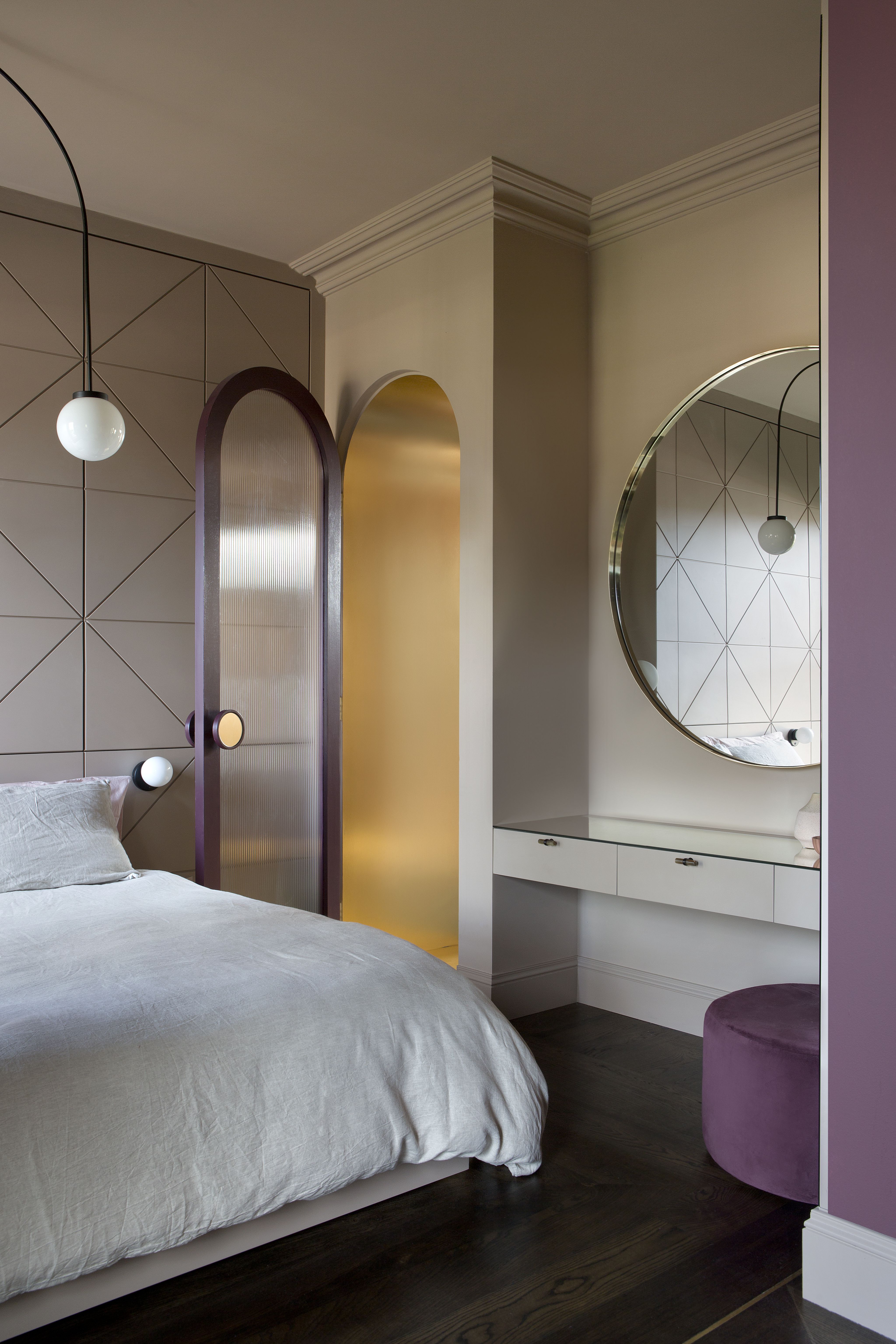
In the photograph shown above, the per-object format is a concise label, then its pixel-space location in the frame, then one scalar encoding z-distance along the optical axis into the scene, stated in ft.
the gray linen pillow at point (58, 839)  10.59
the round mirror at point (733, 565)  11.02
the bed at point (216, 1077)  6.00
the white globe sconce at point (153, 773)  12.64
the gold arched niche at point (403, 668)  14.87
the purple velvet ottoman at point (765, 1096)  7.97
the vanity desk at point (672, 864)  9.50
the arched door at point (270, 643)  11.94
